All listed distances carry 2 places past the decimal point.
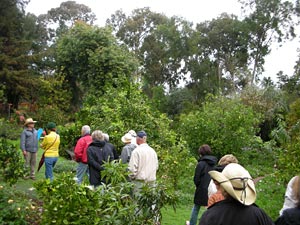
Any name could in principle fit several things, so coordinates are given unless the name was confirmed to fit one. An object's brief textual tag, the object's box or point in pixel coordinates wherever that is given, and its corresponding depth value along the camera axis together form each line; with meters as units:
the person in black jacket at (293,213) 3.16
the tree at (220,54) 37.94
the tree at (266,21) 36.06
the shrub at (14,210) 5.14
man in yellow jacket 8.46
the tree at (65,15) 45.03
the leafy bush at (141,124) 10.26
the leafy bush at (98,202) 4.00
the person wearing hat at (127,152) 6.91
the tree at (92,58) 19.70
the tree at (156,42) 38.12
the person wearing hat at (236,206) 2.69
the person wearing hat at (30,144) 9.04
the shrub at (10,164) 7.09
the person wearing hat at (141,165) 6.14
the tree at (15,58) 24.77
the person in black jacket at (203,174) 6.35
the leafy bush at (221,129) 16.42
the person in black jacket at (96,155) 6.46
